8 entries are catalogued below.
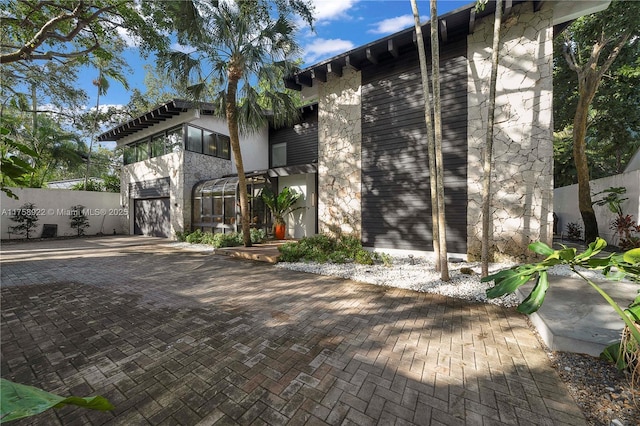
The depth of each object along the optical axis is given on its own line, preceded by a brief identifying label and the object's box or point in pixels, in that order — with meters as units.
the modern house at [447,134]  5.84
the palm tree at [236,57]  7.20
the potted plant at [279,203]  10.62
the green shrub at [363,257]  6.71
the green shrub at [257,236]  9.98
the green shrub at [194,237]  11.22
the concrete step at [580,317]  2.67
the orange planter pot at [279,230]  10.99
